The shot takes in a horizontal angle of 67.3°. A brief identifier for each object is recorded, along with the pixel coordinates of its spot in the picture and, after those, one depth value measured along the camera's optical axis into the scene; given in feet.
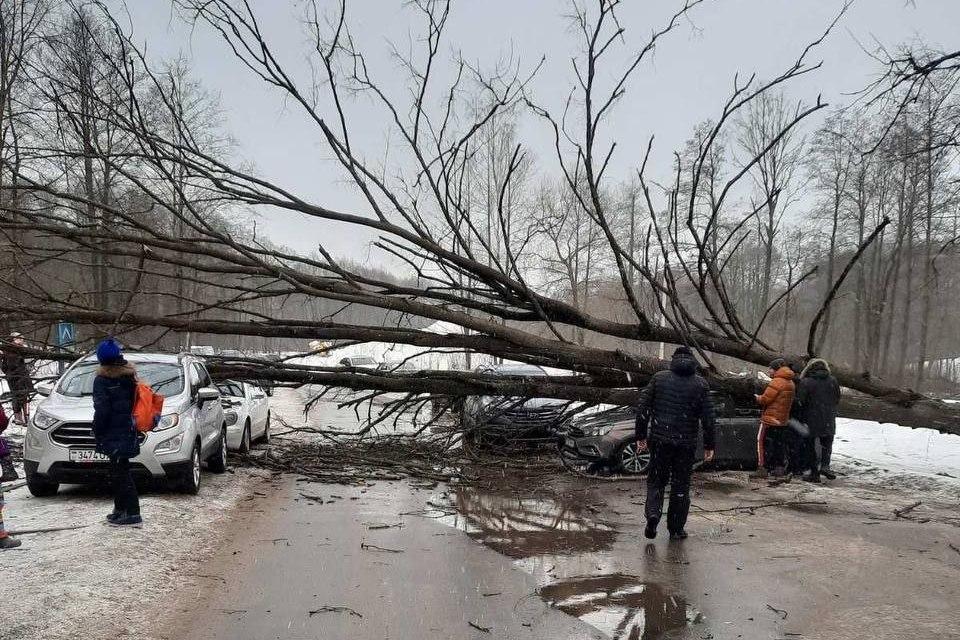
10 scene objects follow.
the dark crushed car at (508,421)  33.09
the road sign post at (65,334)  39.38
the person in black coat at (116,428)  21.79
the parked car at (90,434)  25.67
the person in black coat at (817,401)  33.14
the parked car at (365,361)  109.90
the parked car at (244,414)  38.29
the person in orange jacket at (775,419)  33.14
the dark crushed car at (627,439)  35.60
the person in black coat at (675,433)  22.39
